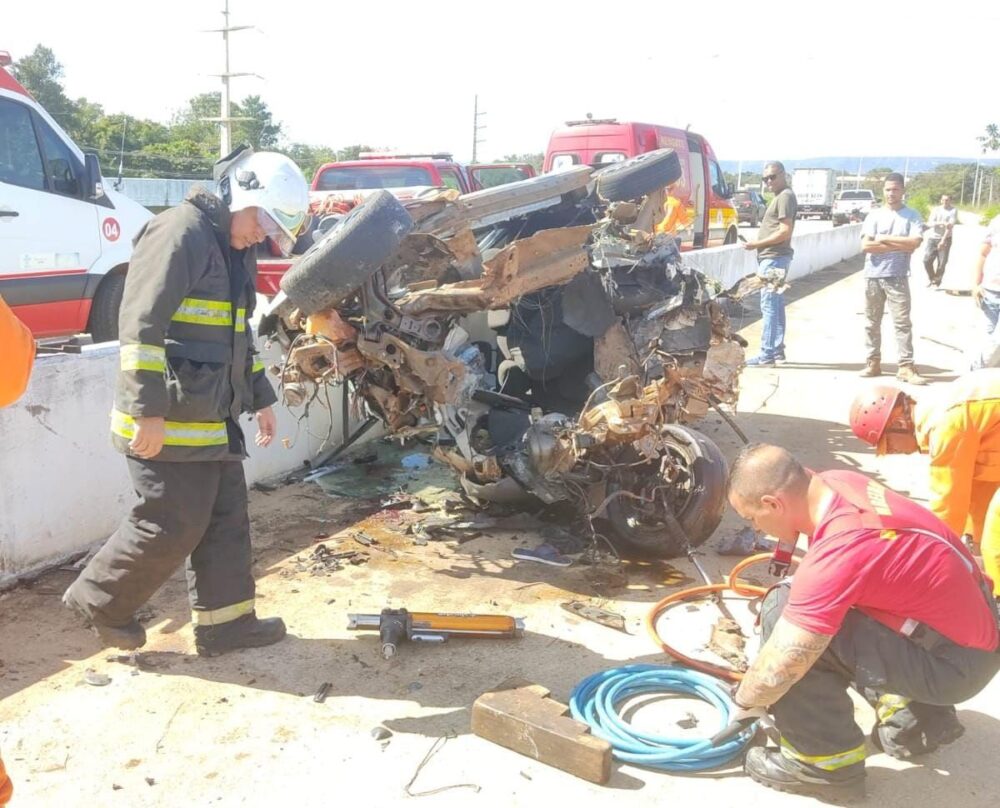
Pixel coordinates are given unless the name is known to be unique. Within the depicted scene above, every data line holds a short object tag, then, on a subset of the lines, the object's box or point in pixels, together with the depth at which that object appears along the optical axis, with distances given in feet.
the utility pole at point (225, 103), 110.01
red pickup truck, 32.76
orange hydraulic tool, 11.81
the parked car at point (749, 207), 108.58
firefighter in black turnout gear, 10.07
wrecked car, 12.94
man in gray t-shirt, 27.17
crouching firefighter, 7.96
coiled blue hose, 9.35
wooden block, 9.12
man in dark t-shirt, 30.07
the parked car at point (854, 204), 133.05
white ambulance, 21.70
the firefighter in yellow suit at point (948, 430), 10.61
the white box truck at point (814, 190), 147.54
